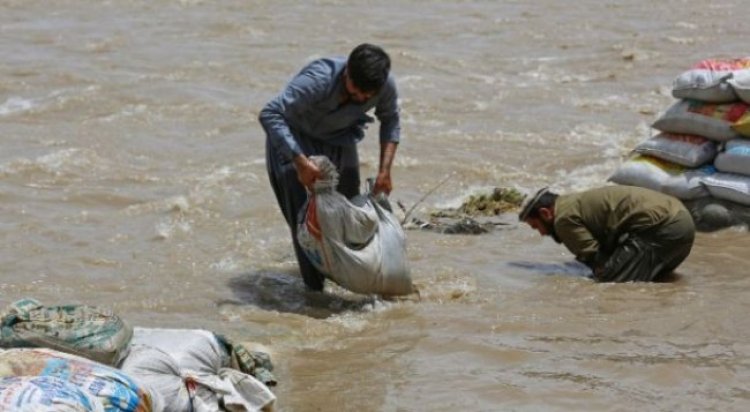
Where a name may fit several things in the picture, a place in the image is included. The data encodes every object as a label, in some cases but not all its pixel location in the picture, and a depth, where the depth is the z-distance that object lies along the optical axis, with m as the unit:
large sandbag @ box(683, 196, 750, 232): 14.50
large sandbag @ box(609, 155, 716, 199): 14.62
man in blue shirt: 10.97
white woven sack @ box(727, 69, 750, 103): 14.41
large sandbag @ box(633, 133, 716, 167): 14.68
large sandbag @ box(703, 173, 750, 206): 14.33
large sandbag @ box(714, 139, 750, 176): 14.30
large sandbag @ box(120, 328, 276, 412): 8.33
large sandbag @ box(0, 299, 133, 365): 8.19
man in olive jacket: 12.67
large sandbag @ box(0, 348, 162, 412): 7.33
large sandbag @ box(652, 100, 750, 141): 14.54
